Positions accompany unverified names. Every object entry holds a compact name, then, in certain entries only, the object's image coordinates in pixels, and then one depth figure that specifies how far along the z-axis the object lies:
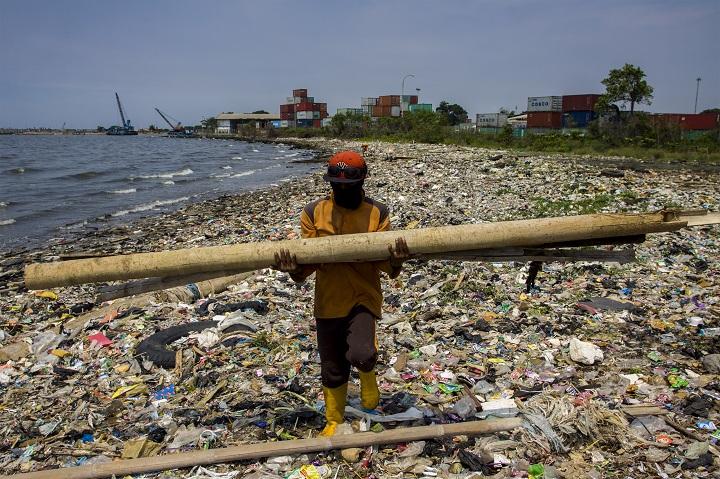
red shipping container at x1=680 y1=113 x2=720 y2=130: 47.38
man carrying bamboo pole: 3.05
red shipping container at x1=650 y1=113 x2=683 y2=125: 33.57
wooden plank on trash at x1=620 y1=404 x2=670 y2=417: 3.59
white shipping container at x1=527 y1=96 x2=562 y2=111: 64.56
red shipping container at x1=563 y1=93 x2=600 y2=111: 62.09
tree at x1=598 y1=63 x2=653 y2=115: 35.72
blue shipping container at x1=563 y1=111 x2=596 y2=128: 60.53
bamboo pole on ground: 3.05
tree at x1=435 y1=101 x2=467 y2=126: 89.19
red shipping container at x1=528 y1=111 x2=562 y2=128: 60.62
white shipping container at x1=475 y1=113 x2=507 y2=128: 70.69
